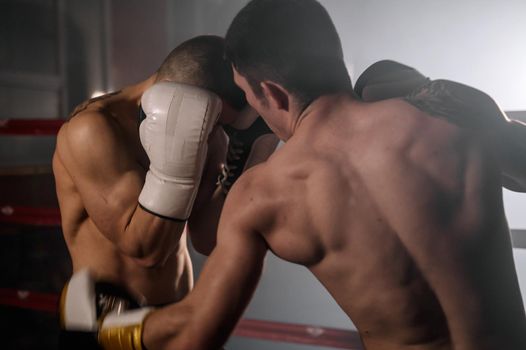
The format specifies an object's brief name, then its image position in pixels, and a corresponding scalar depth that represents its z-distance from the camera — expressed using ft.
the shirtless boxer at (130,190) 3.51
